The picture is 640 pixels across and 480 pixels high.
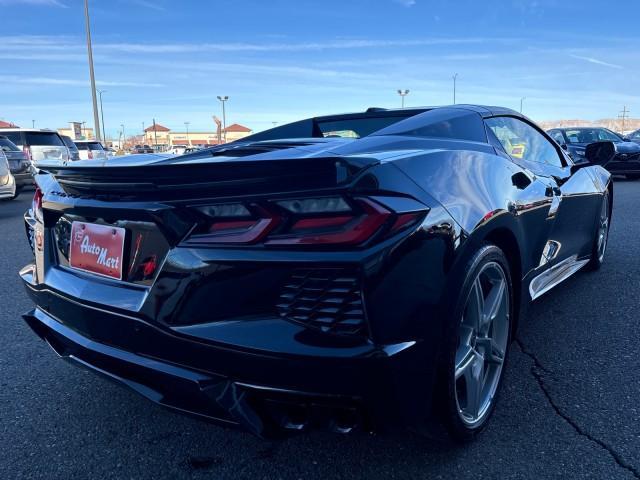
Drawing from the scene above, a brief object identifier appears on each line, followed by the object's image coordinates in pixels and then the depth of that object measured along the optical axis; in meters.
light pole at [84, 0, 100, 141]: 24.27
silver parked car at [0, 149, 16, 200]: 9.57
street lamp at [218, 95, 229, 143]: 59.09
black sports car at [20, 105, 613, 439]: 1.55
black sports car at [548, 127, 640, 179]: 13.38
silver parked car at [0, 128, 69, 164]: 14.22
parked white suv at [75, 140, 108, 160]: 20.44
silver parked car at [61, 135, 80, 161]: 15.10
